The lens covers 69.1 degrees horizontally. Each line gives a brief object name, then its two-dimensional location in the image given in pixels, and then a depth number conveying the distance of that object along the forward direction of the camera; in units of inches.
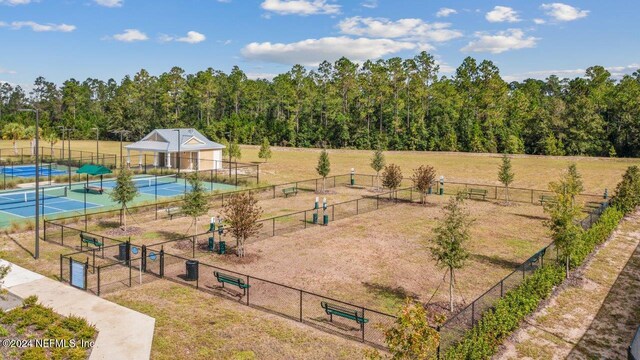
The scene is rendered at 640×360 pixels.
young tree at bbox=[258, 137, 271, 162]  2746.1
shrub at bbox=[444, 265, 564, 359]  525.0
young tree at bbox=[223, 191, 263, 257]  938.1
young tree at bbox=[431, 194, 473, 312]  687.1
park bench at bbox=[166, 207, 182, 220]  1323.8
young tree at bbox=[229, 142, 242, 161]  2644.2
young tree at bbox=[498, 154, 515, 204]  1654.8
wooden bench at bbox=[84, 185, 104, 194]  1692.9
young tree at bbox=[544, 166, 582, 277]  839.7
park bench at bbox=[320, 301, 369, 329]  599.8
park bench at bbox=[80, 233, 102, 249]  925.8
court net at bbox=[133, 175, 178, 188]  1920.4
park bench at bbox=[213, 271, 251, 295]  717.8
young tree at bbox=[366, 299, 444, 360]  384.8
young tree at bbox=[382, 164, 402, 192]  1637.1
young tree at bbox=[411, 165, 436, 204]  1571.4
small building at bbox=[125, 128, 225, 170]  2321.6
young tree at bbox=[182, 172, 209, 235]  1051.3
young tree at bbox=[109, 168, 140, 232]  1140.5
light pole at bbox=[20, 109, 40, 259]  882.1
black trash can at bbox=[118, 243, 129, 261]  888.0
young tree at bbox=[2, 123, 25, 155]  3449.8
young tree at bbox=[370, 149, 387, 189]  1903.3
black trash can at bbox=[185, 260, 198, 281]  784.9
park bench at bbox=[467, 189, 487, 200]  1765.0
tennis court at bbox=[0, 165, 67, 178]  2177.7
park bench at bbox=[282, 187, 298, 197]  1720.8
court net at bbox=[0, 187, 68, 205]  1545.3
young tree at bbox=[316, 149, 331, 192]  1834.4
